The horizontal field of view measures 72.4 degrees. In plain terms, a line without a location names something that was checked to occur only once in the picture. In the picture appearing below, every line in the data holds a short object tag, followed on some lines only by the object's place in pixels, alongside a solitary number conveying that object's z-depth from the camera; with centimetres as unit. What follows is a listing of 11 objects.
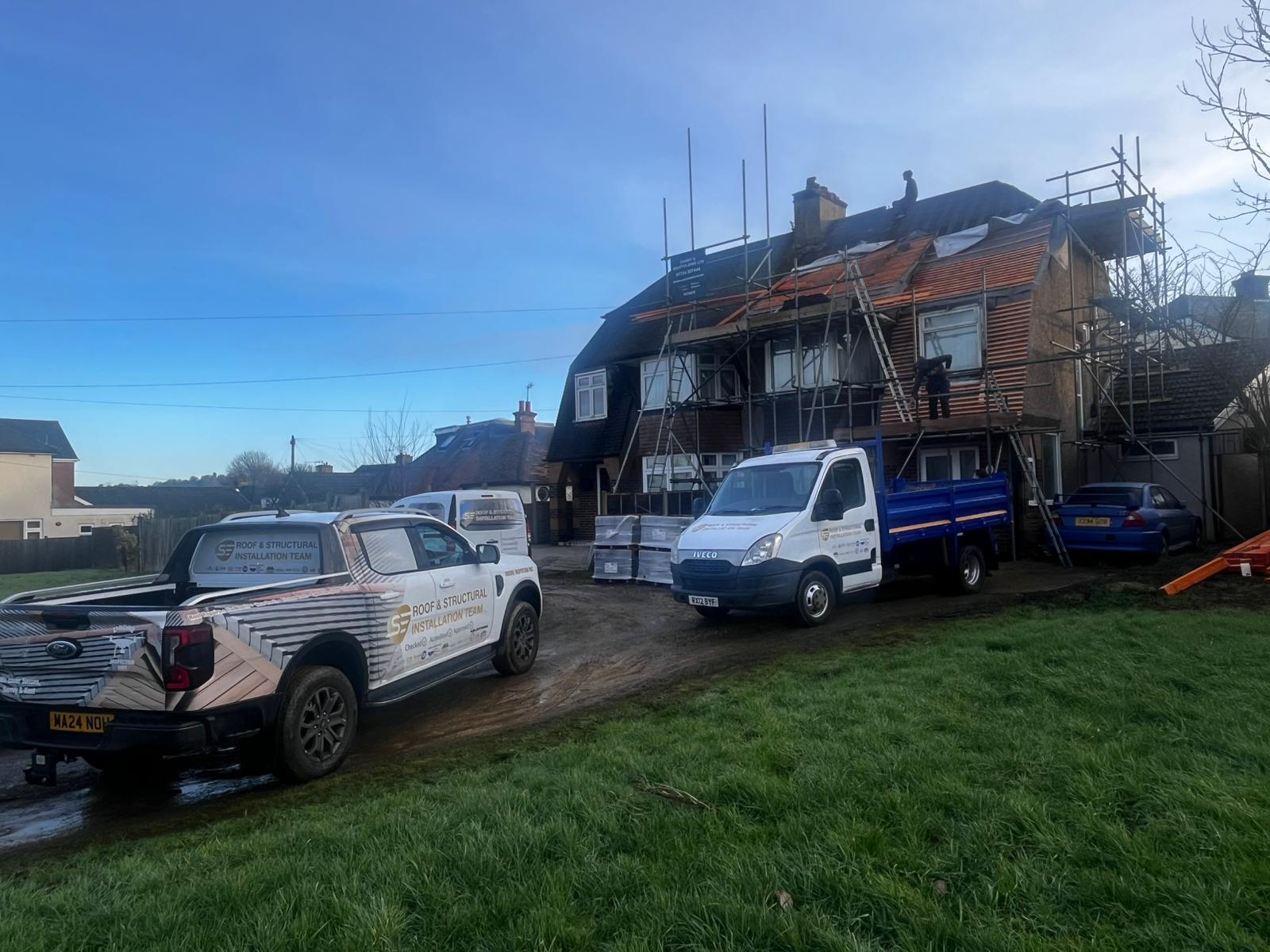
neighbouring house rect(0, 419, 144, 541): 4691
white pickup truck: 492
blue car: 1515
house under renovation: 1773
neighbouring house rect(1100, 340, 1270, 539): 1959
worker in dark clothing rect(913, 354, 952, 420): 1611
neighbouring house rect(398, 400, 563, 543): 3878
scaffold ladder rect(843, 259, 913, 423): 1745
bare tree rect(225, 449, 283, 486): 6819
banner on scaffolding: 2250
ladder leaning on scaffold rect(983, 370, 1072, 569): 1600
